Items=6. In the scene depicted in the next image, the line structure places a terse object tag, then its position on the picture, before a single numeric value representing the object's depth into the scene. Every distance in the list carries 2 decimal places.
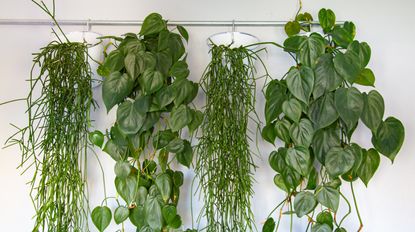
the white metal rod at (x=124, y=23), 1.23
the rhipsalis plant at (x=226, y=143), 1.06
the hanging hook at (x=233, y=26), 1.22
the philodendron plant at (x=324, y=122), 1.02
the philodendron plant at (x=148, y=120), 1.05
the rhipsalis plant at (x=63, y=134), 1.08
